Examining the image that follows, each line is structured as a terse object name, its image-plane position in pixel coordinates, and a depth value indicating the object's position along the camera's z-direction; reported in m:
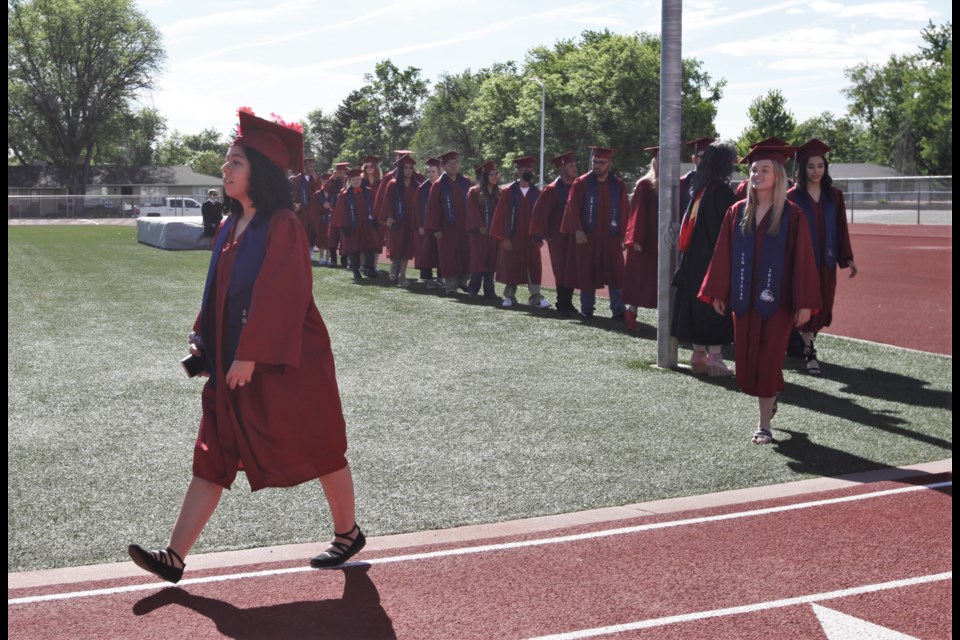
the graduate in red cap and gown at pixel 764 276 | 6.35
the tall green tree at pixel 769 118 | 87.25
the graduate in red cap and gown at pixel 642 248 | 11.00
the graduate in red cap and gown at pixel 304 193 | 23.48
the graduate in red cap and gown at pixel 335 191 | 21.63
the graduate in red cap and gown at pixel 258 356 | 4.02
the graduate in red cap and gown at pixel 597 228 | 12.72
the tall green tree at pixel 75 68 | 81.69
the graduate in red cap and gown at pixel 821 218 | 8.91
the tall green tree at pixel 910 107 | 76.50
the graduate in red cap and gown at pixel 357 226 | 19.50
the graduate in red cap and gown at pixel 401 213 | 17.70
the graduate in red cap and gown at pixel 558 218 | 13.30
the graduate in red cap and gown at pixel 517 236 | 14.59
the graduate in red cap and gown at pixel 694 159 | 9.90
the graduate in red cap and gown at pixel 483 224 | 15.55
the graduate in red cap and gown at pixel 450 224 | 16.31
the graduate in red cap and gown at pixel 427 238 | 16.86
